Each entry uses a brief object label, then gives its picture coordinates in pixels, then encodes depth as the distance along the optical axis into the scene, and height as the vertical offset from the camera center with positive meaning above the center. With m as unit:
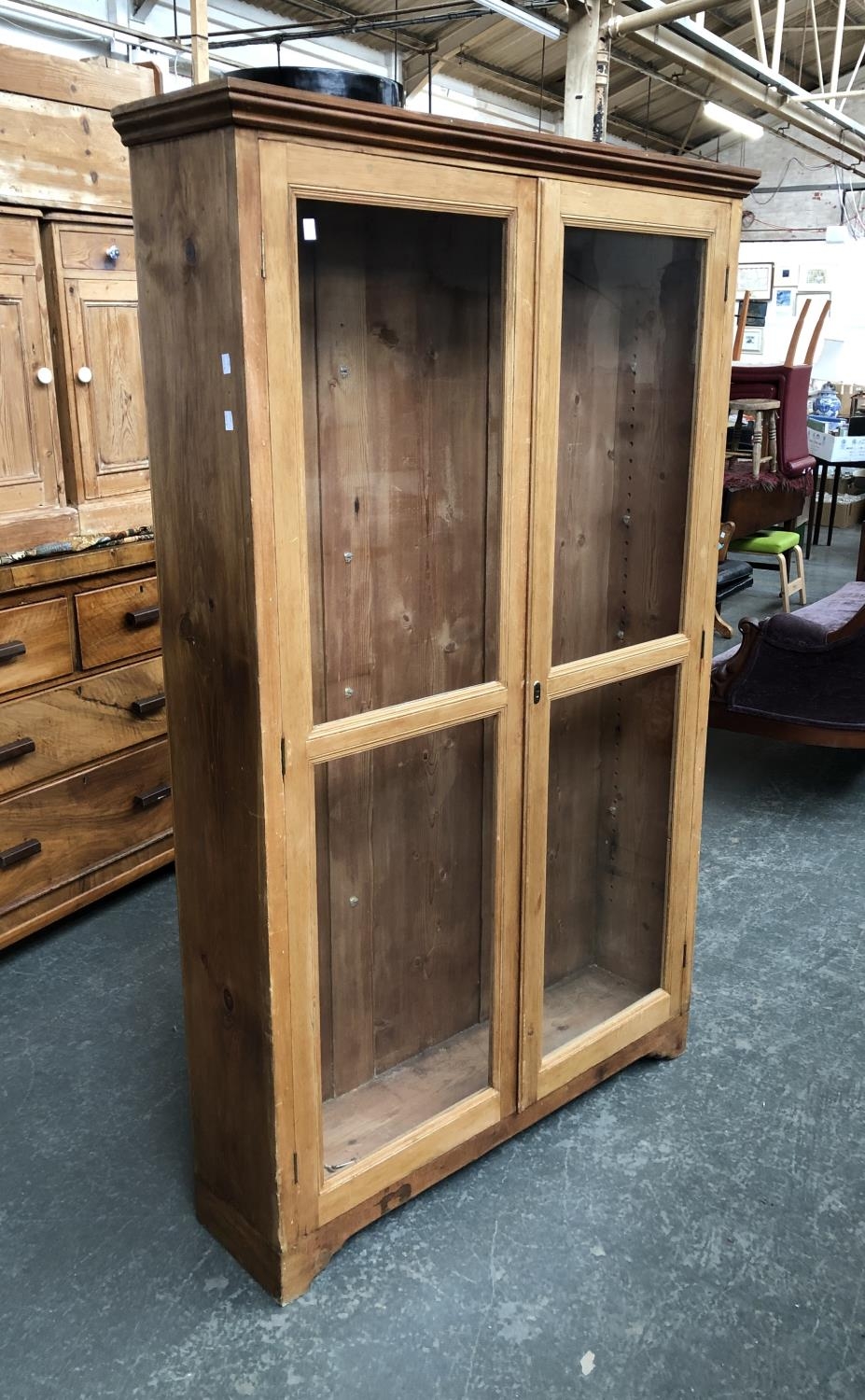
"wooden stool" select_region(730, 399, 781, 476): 6.32 -0.20
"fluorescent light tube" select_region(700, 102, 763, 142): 9.58 +2.17
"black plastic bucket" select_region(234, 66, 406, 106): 1.55 +0.41
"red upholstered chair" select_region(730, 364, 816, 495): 6.51 -0.11
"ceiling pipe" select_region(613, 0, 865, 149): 7.06 +2.12
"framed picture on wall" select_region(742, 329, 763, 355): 13.48 +0.37
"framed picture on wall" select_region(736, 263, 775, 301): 13.48 +1.12
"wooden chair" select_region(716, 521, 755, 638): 5.75 -1.08
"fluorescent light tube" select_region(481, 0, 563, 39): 6.78 +2.26
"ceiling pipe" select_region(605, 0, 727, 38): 6.21 +2.01
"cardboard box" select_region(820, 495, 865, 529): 9.34 -1.13
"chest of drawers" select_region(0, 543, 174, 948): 2.70 -0.89
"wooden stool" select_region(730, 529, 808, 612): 6.07 -0.92
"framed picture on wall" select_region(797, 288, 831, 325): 13.24 +0.87
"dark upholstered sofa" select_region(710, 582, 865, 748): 3.61 -1.00
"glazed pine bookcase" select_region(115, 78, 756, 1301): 1.51 -0.40
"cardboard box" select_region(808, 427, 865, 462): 7.99 -0.52
